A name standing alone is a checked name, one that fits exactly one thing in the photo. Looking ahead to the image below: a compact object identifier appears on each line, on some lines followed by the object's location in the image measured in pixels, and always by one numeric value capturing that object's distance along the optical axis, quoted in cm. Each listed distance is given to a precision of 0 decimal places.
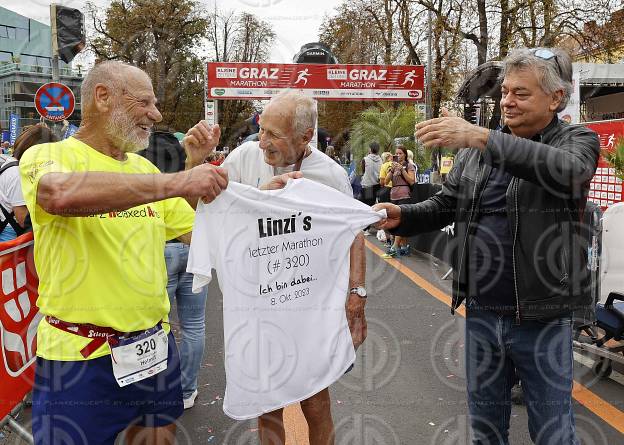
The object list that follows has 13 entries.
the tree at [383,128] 2444
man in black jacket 193
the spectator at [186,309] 346
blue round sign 962
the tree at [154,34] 2736
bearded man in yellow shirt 188
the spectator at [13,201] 404
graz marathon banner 2183
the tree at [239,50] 2914
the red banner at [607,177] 792
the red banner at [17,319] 240
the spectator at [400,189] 939
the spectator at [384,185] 1038
